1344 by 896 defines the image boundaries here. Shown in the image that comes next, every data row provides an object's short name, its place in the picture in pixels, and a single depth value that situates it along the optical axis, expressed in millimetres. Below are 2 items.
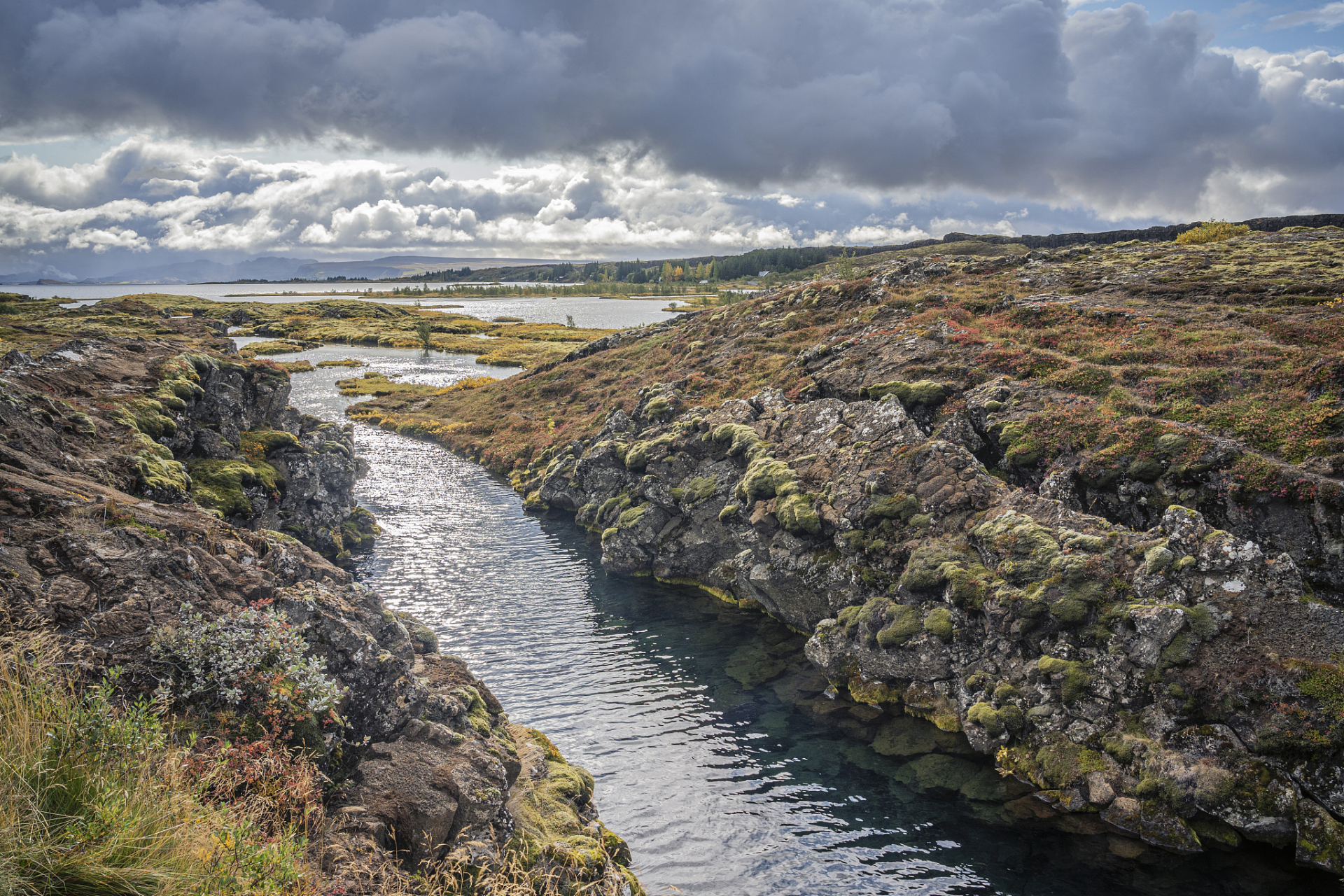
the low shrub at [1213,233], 88000
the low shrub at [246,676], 13602
